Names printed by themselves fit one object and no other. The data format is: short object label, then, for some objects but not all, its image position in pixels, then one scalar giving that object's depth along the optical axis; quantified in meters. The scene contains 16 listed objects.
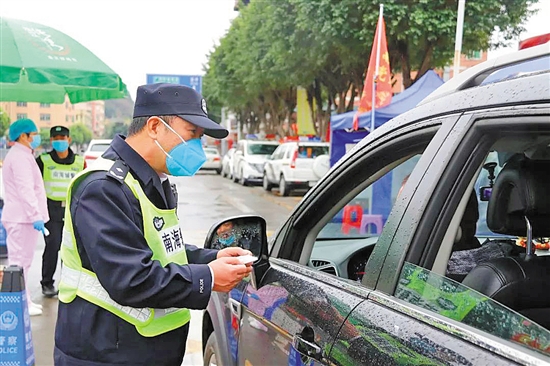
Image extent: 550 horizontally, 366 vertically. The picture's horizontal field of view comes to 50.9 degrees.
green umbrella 4.95
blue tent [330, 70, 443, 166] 10.31
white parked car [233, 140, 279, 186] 21.72
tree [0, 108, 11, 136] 62.28
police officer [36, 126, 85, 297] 5.77
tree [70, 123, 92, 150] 100.44
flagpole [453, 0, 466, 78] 9.09
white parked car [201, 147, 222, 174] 29.77
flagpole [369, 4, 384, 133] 9.84
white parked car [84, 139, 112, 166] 16.69
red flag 10.09
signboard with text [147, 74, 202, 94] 28.08
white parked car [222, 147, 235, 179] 25.79
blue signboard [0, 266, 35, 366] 3.48
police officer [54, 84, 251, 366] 1.76
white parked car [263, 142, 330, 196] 17.06
